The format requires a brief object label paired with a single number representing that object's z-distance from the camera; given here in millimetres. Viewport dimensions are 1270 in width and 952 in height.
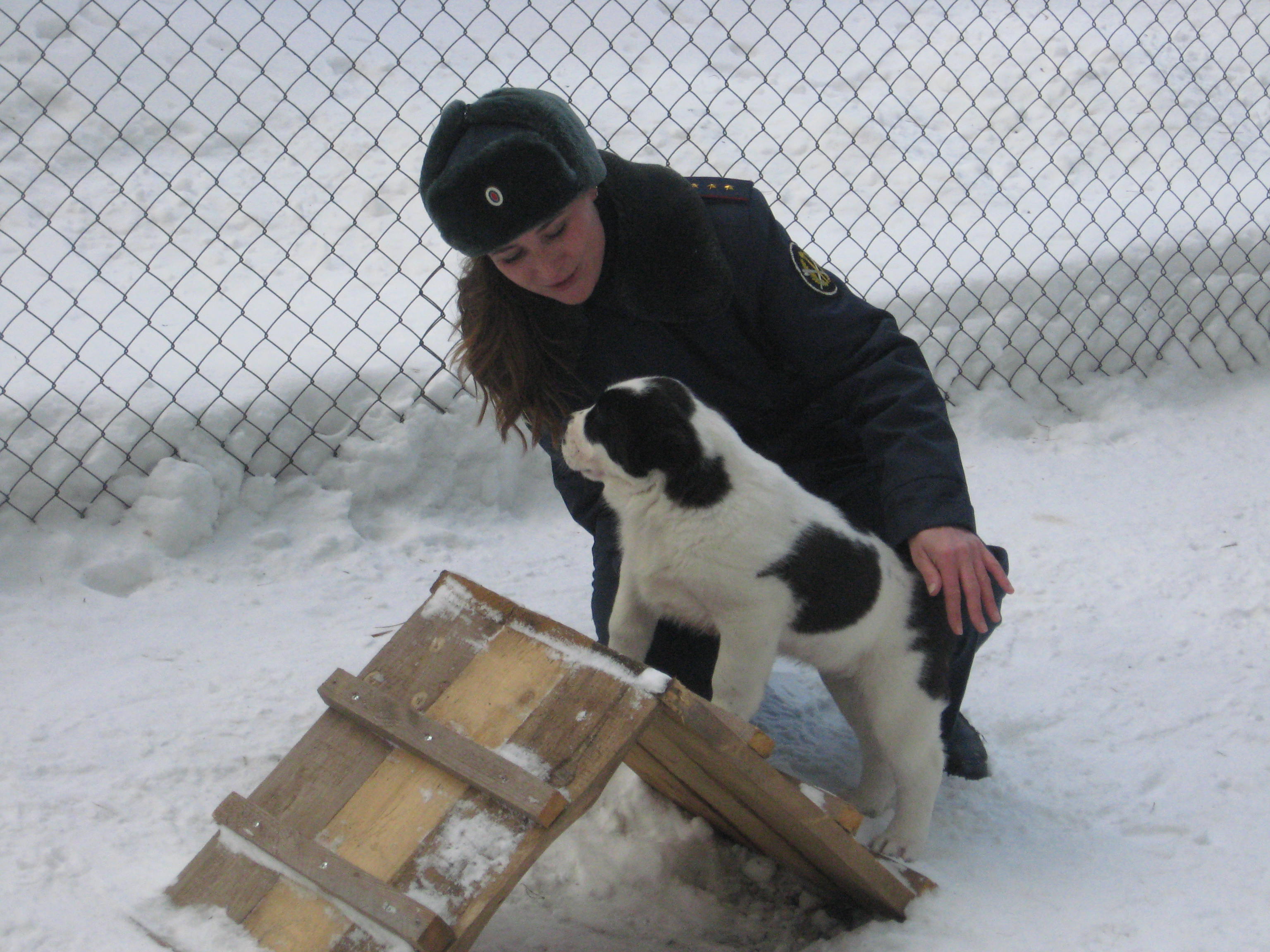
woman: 2311
